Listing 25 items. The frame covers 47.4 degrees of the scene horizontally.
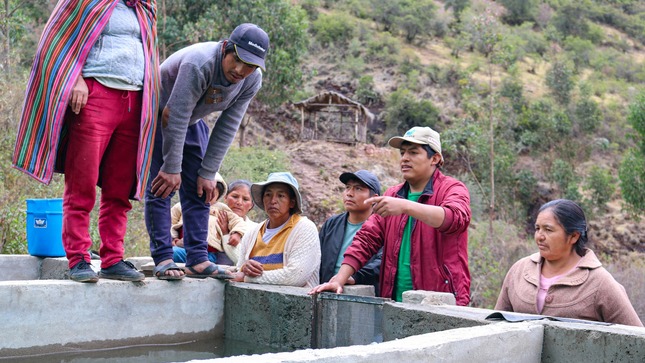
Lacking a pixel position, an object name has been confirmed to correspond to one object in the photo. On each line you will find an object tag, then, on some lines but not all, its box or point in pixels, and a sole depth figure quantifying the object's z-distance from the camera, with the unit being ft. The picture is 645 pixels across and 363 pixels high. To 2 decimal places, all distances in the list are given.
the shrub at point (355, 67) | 116.80
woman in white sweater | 15.88
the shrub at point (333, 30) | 123.24
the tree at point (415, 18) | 136.77
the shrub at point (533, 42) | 144.46
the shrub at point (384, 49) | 121.29
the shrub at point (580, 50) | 140.15
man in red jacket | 14.46
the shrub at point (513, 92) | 108.37
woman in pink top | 12.29
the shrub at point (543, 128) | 102.27
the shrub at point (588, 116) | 105.81
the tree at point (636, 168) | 73.97
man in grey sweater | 14.15
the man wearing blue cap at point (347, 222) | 18.03
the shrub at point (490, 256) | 48.55
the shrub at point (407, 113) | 104.83
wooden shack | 98.89
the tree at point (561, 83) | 111.86
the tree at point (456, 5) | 162.30
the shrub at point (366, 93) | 112.16
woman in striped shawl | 12.82
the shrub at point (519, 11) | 166.40
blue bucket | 19.19
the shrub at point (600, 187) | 88.99
